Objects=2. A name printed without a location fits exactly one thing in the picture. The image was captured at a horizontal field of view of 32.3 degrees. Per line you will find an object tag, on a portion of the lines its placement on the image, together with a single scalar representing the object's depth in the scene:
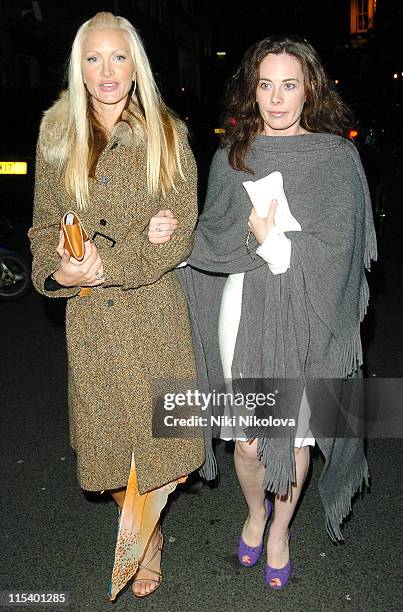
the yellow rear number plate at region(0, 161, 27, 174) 9.66
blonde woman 2.51
